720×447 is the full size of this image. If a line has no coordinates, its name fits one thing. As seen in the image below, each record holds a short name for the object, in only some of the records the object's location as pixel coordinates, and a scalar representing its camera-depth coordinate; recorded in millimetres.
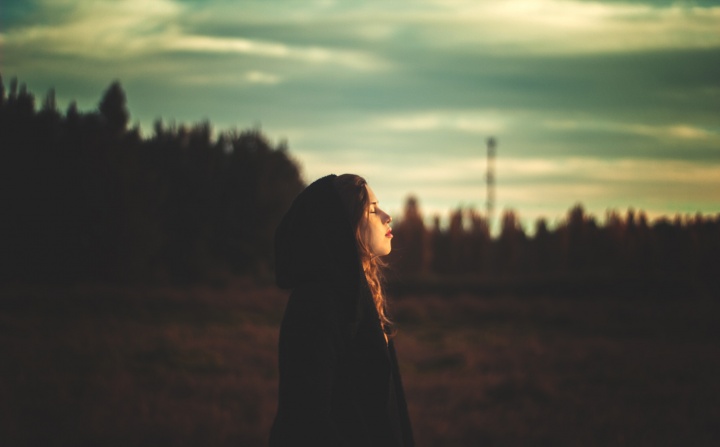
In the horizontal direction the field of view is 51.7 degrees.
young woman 2559
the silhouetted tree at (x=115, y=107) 40875
